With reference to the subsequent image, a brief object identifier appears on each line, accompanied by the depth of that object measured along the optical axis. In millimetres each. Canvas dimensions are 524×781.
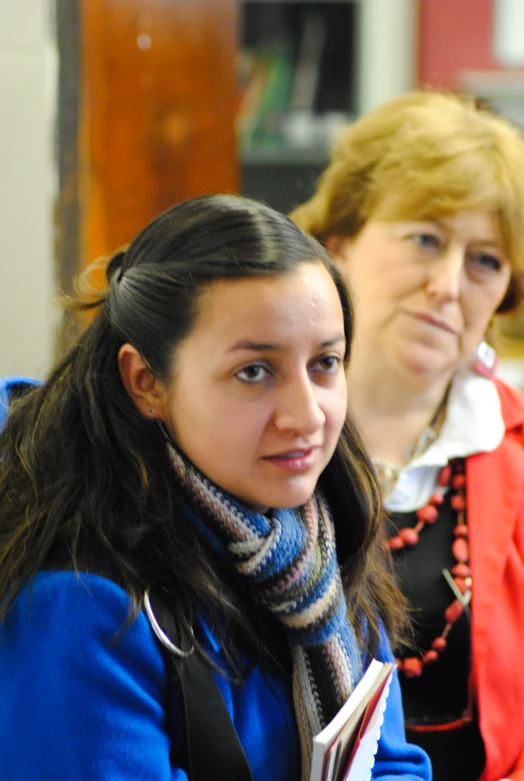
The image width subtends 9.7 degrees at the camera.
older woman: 2386
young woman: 2053
